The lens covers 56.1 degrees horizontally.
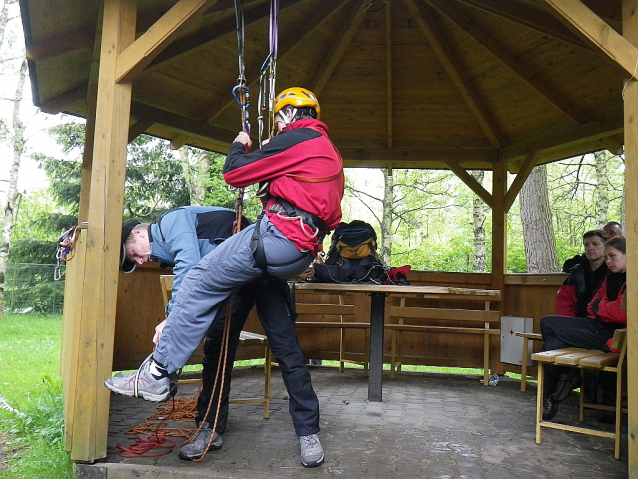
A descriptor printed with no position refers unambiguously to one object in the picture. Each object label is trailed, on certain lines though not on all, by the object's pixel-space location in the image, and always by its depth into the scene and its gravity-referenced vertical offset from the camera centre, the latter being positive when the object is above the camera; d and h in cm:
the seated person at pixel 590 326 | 434 -29
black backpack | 590 +20
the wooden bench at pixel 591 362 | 365 -46
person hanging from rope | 298 +19
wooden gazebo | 329 +188
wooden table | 472 -11
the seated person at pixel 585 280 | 536 +8
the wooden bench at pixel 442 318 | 646 -39
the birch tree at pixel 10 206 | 1527 +146
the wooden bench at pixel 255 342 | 430 -49
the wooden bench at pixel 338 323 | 662 -51
